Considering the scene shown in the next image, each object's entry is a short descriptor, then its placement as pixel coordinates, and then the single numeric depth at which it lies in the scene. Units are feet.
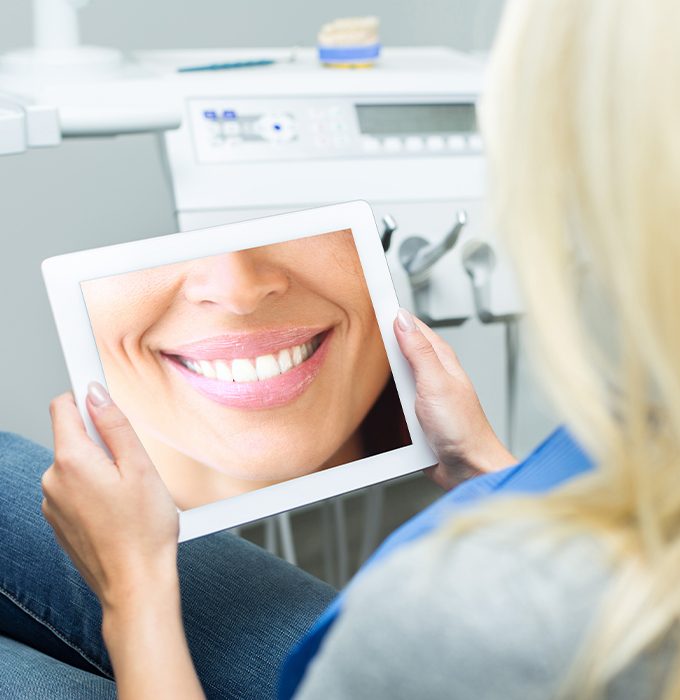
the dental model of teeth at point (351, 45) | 4.00
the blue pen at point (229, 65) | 3.86
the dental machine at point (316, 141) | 3.45
